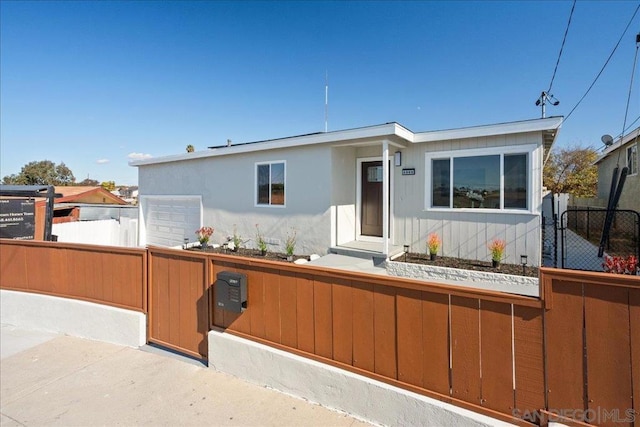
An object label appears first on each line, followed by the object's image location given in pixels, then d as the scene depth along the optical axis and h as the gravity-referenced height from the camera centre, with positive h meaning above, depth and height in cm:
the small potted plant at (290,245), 762 -88
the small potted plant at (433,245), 660 -77
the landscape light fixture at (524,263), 568 -102
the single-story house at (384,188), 611 +57
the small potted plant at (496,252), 590 -82
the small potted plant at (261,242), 801 -85
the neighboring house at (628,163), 1014 +184
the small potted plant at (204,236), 905 -73
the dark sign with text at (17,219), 641 -15
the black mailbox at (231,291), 298 -80
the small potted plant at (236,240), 865 -85
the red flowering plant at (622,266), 399 -75
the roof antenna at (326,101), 962 +365
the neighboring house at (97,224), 967 -43
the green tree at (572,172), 2124 +283
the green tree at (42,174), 3650 +496
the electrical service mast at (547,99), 991 +368
